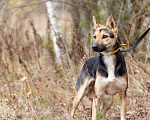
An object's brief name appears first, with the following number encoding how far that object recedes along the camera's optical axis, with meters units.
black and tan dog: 8.54
